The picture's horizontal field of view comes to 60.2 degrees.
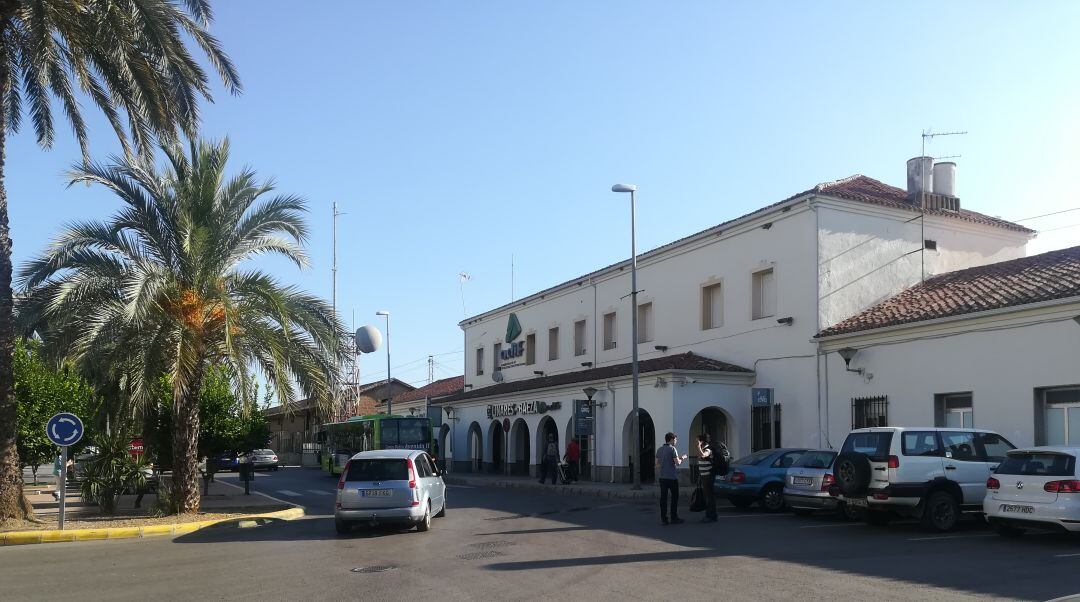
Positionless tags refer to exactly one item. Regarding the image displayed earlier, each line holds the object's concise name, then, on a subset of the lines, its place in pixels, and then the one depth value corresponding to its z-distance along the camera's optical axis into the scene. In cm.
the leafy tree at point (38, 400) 2673
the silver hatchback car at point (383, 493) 1703
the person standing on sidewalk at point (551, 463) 3291
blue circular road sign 1694
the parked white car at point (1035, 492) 1374
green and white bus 4062
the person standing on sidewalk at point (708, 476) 1808
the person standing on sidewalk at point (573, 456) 3281
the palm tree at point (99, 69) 1694
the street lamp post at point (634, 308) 2783
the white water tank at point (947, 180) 2981
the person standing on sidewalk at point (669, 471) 1781
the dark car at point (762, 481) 2112
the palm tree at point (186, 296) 1812
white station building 2683
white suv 1641
